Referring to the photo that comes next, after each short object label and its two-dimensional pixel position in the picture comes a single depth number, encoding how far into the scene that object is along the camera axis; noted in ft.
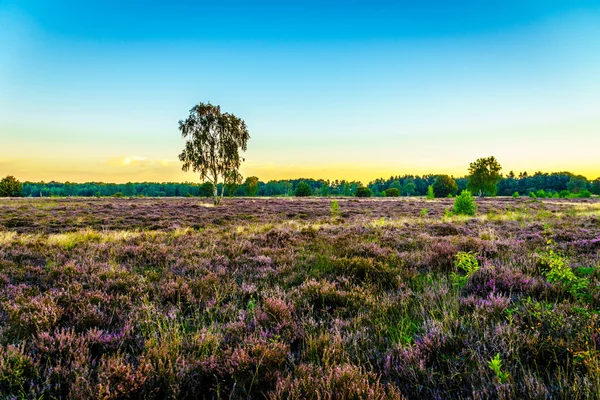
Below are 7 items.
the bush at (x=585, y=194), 219.98
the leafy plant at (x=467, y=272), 14.52
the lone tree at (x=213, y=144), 119.14
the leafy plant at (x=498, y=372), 6.87
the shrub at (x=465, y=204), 69.19
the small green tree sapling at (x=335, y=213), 70.46
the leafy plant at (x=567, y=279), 11.63
